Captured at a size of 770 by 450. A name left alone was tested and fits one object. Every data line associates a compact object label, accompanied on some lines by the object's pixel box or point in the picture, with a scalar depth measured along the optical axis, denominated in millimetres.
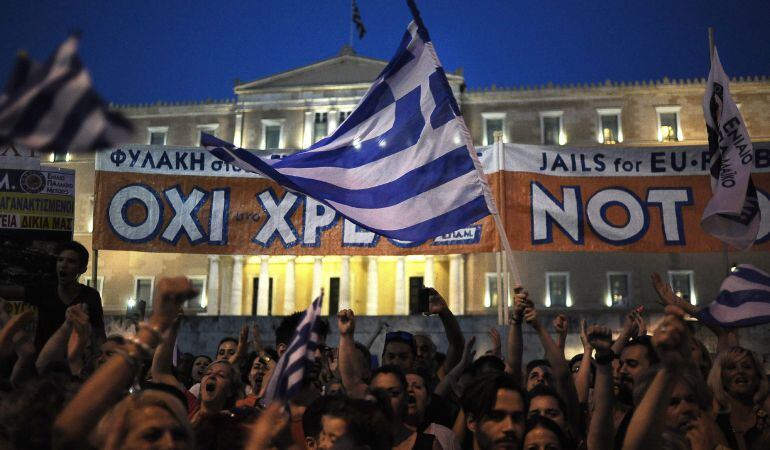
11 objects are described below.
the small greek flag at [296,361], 3223
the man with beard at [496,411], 3729
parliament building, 39125
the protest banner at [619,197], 11539
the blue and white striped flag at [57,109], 1900
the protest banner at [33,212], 8828
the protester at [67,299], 5633
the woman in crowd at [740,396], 4637
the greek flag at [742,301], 6723
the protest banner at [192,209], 12289
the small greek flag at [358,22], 41938
